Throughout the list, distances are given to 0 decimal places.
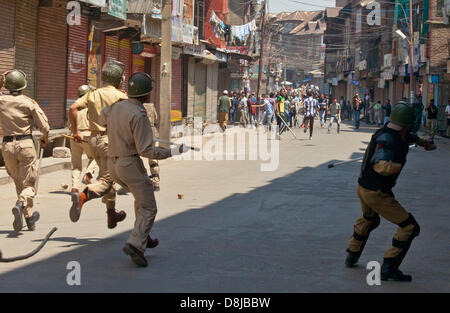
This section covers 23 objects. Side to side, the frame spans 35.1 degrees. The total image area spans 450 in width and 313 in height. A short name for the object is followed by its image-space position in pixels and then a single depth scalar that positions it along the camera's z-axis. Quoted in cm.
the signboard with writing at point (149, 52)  2606
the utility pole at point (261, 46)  4509
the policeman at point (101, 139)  727
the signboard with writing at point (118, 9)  1952
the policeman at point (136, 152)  617
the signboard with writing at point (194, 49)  3067
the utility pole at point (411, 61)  3828
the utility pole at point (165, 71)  1689
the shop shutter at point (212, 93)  3716
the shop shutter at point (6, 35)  1552
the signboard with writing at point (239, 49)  4146
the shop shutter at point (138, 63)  2583
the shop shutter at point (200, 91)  3476
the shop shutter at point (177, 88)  3042
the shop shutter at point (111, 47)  2247
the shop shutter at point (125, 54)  2407
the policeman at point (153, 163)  1166
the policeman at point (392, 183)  588
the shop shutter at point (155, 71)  2803
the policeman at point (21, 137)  793
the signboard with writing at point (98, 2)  1717
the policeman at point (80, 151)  998
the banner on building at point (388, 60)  5162
